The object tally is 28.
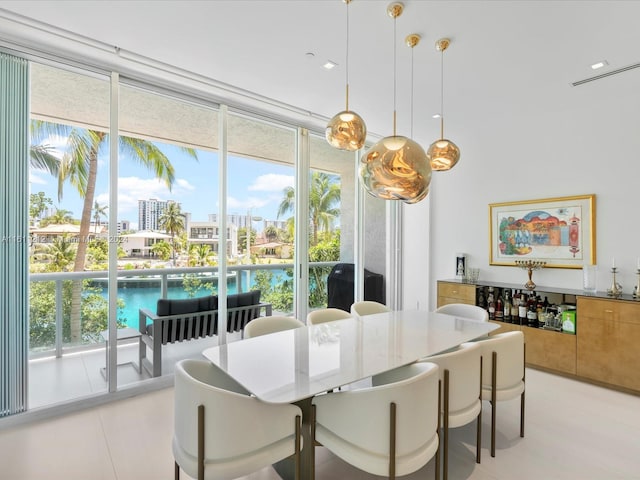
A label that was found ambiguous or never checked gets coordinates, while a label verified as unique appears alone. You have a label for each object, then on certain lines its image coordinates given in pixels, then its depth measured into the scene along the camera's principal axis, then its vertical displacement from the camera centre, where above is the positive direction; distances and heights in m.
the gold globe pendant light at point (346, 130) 2.18 +0.72
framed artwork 3.64 +0.09
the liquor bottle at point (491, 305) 4.08 -0.82
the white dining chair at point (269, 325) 2.56 -0.68
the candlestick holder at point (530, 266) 3.82 -0.32
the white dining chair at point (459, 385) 1.83 -0.82
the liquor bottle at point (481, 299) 4.19 -0.76
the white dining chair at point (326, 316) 2.95 -0.70
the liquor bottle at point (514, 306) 3.94 -0.80
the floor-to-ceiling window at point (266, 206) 4.07 +0.41
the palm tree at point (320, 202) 4.24 +0.50
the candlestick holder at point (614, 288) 3.23 -0.48
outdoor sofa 3.28 -0.84
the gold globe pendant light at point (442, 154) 2.55 +0.65
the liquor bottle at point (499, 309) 4.07 -0.86
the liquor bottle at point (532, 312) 3.76 -0.83
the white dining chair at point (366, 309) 3.32 -0.70
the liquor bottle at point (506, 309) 3.99 -0.84
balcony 2.98 -0.82
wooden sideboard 3.03 -1.04
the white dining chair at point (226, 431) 1.40 -0.83
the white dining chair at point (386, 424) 1.45 -0.83
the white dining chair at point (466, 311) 3.07 -0.70
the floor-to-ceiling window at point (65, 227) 2.86 +0.11
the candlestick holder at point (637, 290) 3.14 -0.49
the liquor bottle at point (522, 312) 3.83 -0.84
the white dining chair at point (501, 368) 2.13 -0.84
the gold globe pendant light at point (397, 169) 1.89 +0.41
